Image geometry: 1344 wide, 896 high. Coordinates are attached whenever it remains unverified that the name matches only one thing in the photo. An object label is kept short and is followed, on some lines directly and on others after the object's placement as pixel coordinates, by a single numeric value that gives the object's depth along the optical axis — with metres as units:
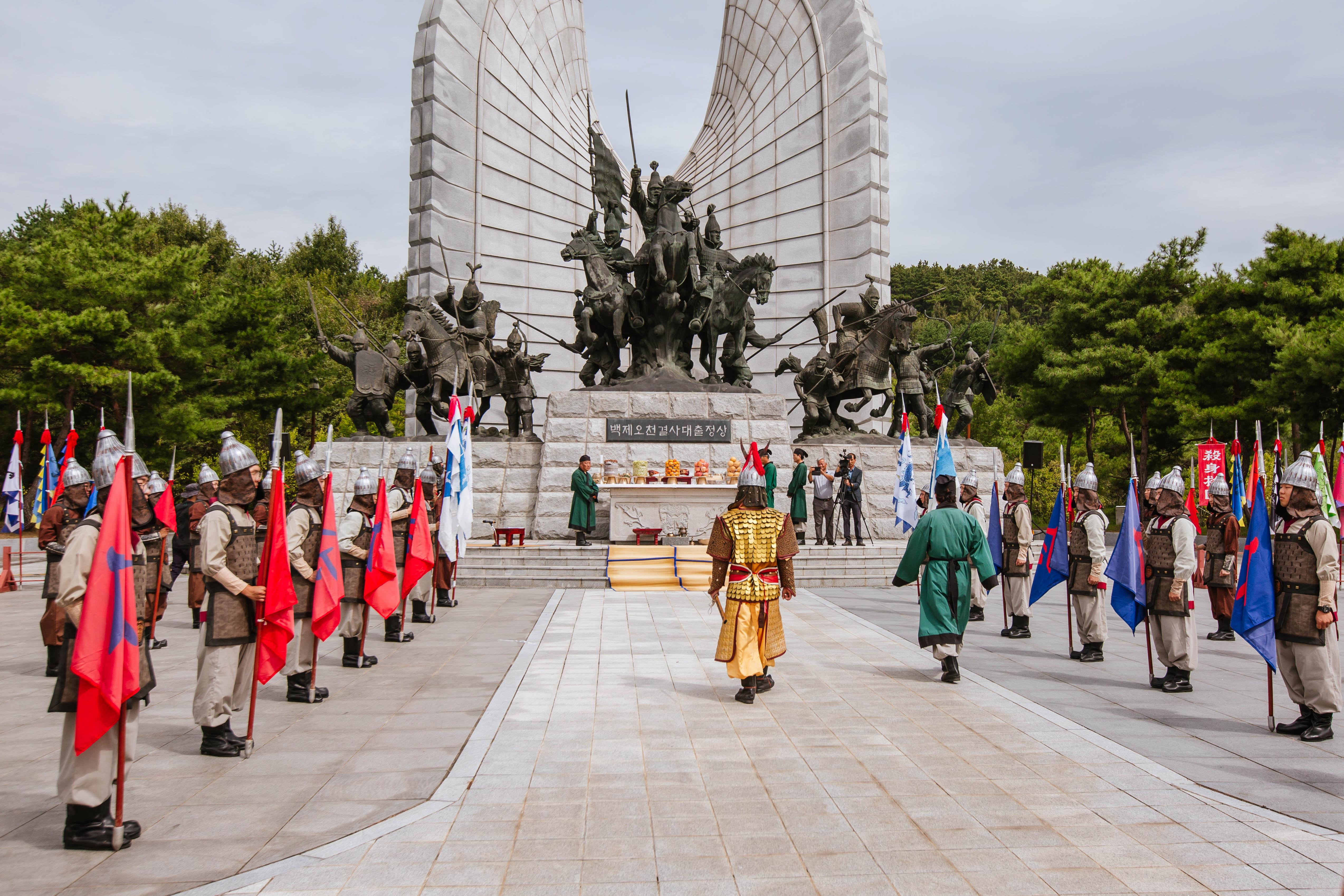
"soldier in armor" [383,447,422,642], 9.09
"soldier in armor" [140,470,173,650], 7.15
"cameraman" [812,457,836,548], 15.70
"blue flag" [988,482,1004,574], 10.23
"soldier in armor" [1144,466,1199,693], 7.02
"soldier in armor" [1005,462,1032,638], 9.86
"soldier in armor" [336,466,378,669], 7.61
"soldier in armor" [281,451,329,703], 6.41
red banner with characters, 17.12
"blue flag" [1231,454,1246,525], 11.82
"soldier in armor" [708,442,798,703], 6.54
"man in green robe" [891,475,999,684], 7.20
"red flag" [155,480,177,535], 6.30
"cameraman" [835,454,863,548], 15.95
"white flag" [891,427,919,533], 13.20
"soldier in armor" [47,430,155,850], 3.77
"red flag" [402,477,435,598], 8.80
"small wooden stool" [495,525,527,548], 15.05
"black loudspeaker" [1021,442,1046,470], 17.19
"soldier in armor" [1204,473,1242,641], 9.27
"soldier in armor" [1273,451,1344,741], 5.59
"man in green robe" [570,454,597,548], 15.04
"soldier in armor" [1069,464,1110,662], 8.17
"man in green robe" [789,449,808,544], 15.60
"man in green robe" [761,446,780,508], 15.61
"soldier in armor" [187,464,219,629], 9.23
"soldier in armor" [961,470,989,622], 10.55
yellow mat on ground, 13.55
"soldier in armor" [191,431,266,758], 5.10
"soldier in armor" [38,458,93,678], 5.33
